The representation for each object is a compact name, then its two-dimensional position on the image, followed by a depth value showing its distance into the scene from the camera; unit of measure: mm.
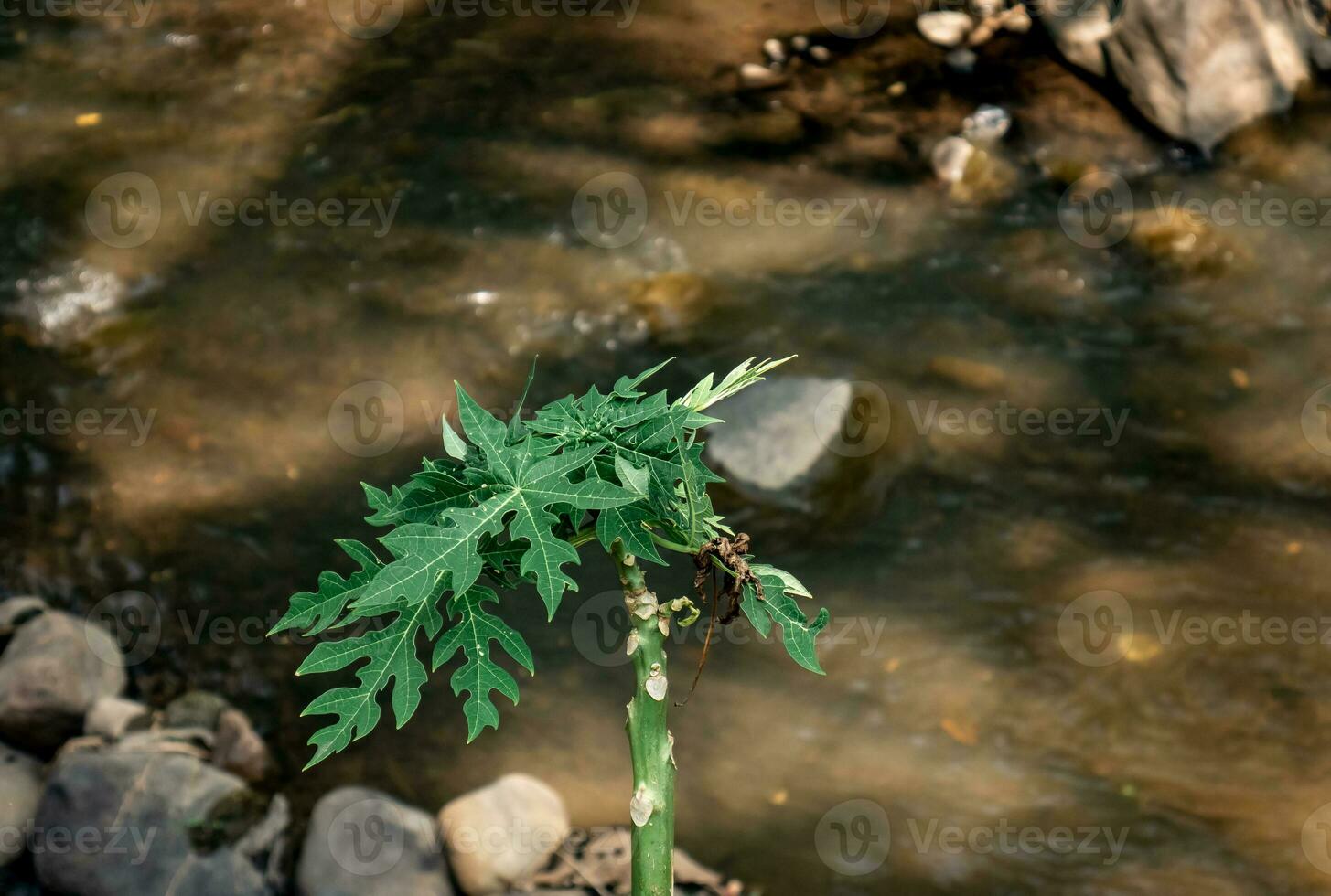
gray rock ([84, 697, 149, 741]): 3922
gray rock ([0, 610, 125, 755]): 3881
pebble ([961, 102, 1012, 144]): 6113
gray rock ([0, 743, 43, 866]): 3639
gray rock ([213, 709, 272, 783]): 3971
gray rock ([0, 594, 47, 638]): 4203
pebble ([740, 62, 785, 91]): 6555
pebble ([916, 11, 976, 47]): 6605
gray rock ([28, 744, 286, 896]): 3500
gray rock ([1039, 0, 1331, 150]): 5961
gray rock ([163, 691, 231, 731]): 4109
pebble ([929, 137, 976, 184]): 6047
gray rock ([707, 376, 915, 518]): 4633
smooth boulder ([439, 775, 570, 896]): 3611
